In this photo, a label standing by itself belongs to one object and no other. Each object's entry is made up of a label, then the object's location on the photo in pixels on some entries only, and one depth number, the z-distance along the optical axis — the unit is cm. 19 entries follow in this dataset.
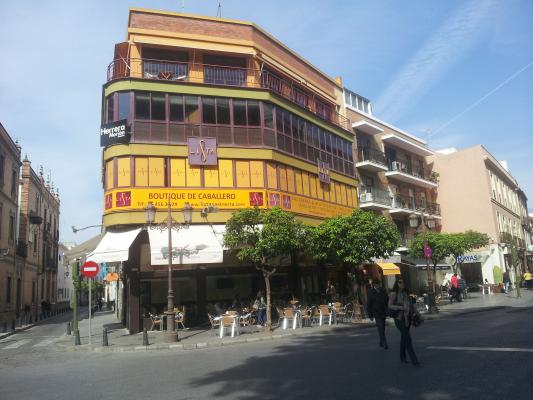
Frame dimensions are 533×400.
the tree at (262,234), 1752
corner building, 1988
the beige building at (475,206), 4175
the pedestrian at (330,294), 2273
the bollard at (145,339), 1485
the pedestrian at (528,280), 3780
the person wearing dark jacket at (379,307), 1128
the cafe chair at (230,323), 1592
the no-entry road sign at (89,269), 1597
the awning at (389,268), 2676
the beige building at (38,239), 3862
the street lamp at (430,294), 2159
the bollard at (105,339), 1532
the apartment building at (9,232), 3123
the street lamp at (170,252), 1554
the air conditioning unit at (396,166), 3678
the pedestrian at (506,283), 3728
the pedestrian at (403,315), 859
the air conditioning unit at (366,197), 3209
